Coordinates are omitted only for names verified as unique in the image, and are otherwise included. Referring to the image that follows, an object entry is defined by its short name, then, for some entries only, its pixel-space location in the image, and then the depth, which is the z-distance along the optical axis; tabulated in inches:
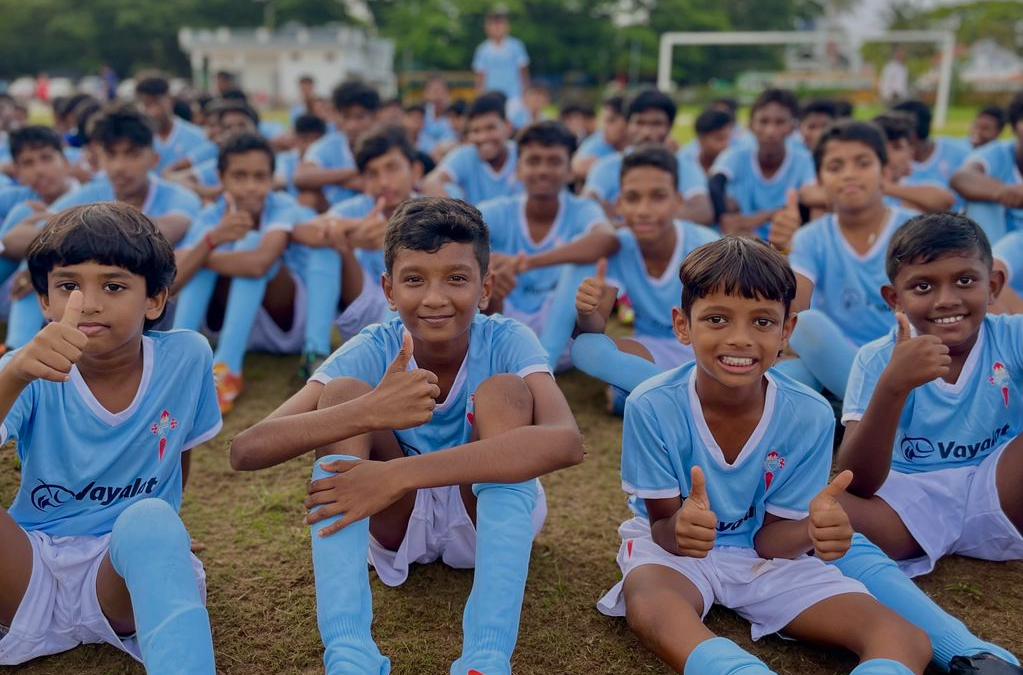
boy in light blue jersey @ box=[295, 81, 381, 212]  235.2
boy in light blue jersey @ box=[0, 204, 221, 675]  74.1
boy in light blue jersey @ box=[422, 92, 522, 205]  226.2
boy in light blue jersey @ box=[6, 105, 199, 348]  170.2
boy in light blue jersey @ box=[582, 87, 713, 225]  197.8
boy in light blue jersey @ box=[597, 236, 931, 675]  80.0
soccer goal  765.9
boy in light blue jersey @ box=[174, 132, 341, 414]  154.0
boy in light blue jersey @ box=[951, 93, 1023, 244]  177.2
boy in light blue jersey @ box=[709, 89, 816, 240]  219.3
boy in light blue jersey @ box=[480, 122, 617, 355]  169.3
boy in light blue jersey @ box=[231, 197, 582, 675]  73.4
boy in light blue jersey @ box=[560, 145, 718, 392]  144.1
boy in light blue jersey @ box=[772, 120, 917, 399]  137.5
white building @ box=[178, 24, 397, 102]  1806.1
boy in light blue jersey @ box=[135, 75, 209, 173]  268.5
